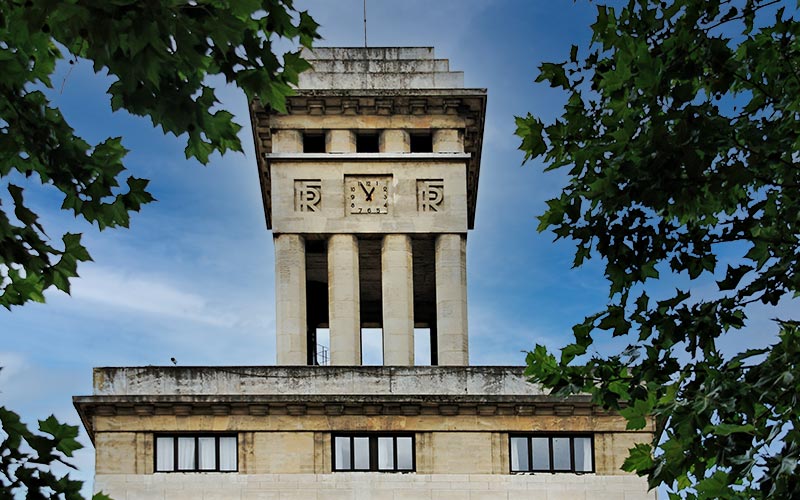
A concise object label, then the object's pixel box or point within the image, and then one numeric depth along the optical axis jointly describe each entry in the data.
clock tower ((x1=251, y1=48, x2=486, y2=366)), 38.59
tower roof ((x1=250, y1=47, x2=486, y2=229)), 39.72
